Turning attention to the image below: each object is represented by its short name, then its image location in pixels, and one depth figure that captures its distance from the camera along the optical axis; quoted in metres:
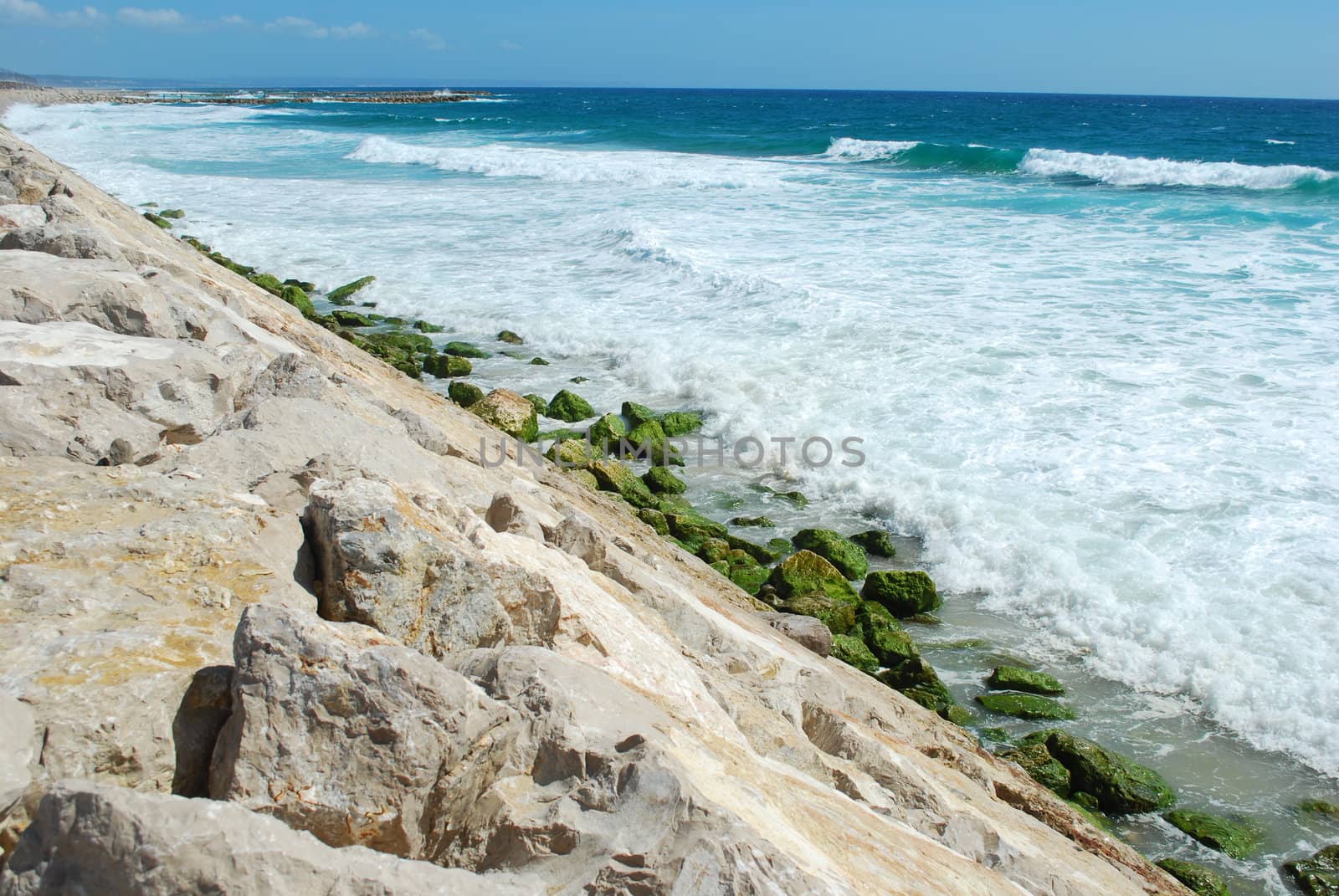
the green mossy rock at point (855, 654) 6.22
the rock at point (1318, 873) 4.64
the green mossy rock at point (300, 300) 13.26
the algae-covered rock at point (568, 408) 10.28
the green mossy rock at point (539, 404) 10.37
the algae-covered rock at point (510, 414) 9.45
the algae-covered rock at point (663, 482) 8.73
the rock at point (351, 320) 13.68
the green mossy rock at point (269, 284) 13.90
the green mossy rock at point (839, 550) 7.47
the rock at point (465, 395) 10.14
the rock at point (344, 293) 15.27
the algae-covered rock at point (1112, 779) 5.18
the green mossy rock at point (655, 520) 7.75
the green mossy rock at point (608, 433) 9.59
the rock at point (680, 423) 10.13
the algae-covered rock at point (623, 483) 8.36
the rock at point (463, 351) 12.50
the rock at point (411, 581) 2.85
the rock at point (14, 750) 1.93
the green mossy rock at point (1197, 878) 4.61
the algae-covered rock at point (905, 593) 6.97
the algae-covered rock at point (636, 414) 10.12
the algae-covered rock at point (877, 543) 7.80
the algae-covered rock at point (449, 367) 11.49
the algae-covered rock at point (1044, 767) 5.26
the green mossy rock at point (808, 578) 6.95
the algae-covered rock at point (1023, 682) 6.05
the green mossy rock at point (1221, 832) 4.90
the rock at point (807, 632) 5.68
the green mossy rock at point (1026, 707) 5.87
